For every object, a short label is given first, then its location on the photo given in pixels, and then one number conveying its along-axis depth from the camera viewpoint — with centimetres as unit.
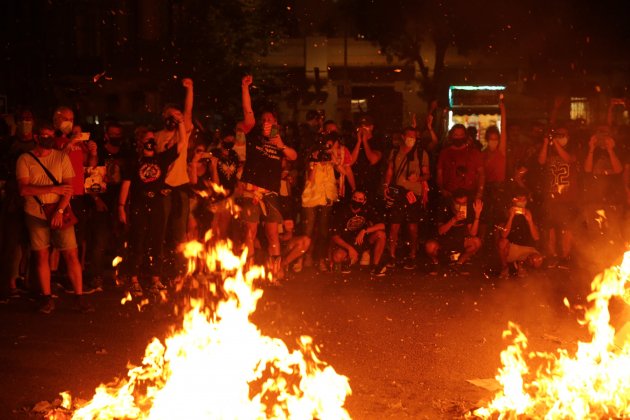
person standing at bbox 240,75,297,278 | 934
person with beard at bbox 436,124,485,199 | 1137
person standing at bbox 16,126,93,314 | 795
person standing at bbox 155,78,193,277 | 928
